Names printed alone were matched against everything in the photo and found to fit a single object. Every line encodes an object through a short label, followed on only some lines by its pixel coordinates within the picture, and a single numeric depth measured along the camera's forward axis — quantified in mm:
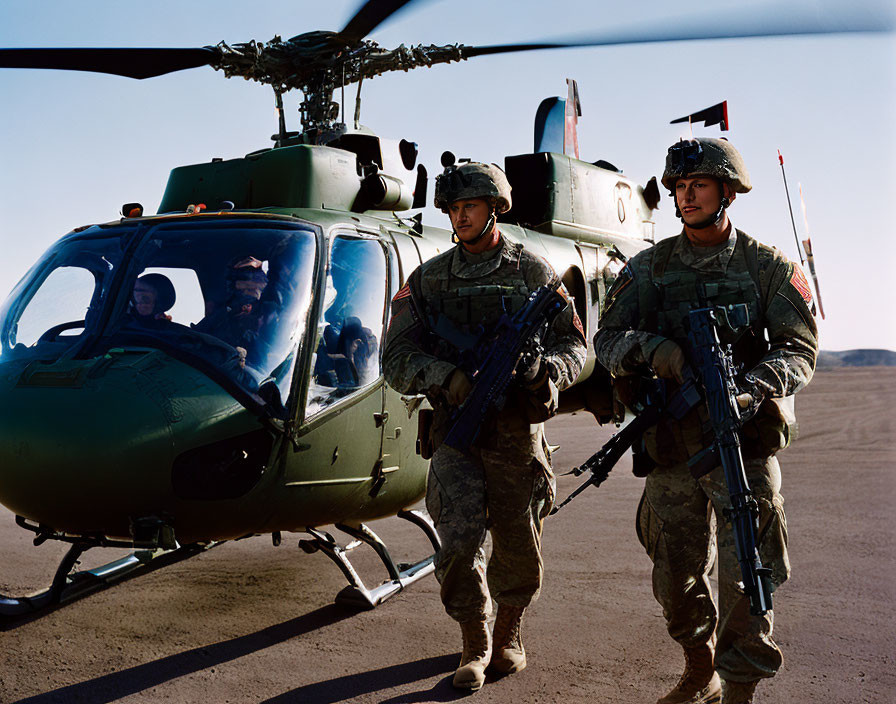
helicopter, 3527
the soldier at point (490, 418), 3641
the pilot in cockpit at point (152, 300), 3934
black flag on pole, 6613
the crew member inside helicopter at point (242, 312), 3871
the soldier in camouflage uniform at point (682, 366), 3113
